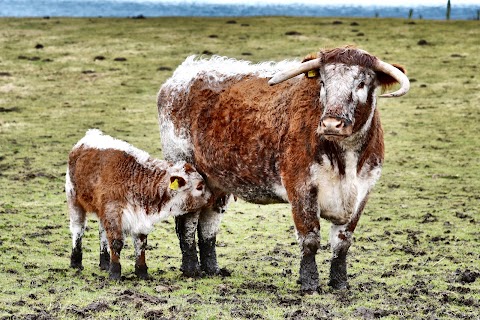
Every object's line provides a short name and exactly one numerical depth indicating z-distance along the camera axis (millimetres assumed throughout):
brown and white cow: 15352
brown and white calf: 17797
